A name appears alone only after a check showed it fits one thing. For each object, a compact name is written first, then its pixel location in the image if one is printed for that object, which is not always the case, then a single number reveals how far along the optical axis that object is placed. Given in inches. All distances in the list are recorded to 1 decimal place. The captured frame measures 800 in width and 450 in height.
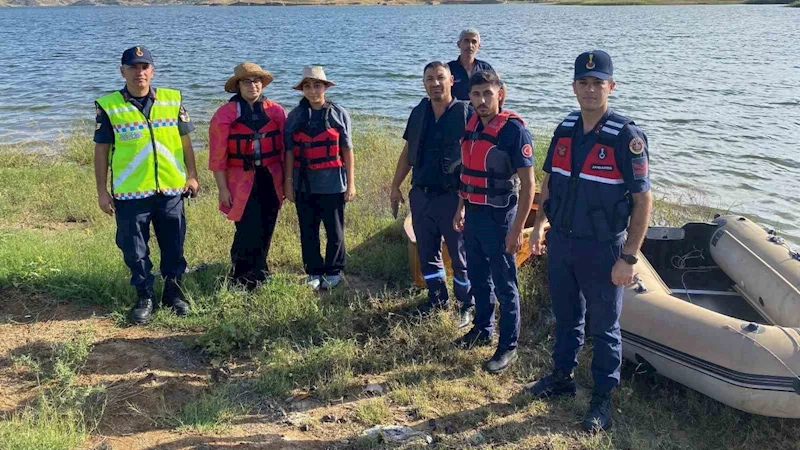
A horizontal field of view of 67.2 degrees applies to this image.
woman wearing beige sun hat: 177.6
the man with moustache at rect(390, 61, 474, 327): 163.5
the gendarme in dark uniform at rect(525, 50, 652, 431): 121.3
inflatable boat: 136.9
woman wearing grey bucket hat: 183.0
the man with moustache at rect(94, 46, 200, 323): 165.0
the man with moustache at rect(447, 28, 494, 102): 226.8
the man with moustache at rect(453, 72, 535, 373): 143.6
